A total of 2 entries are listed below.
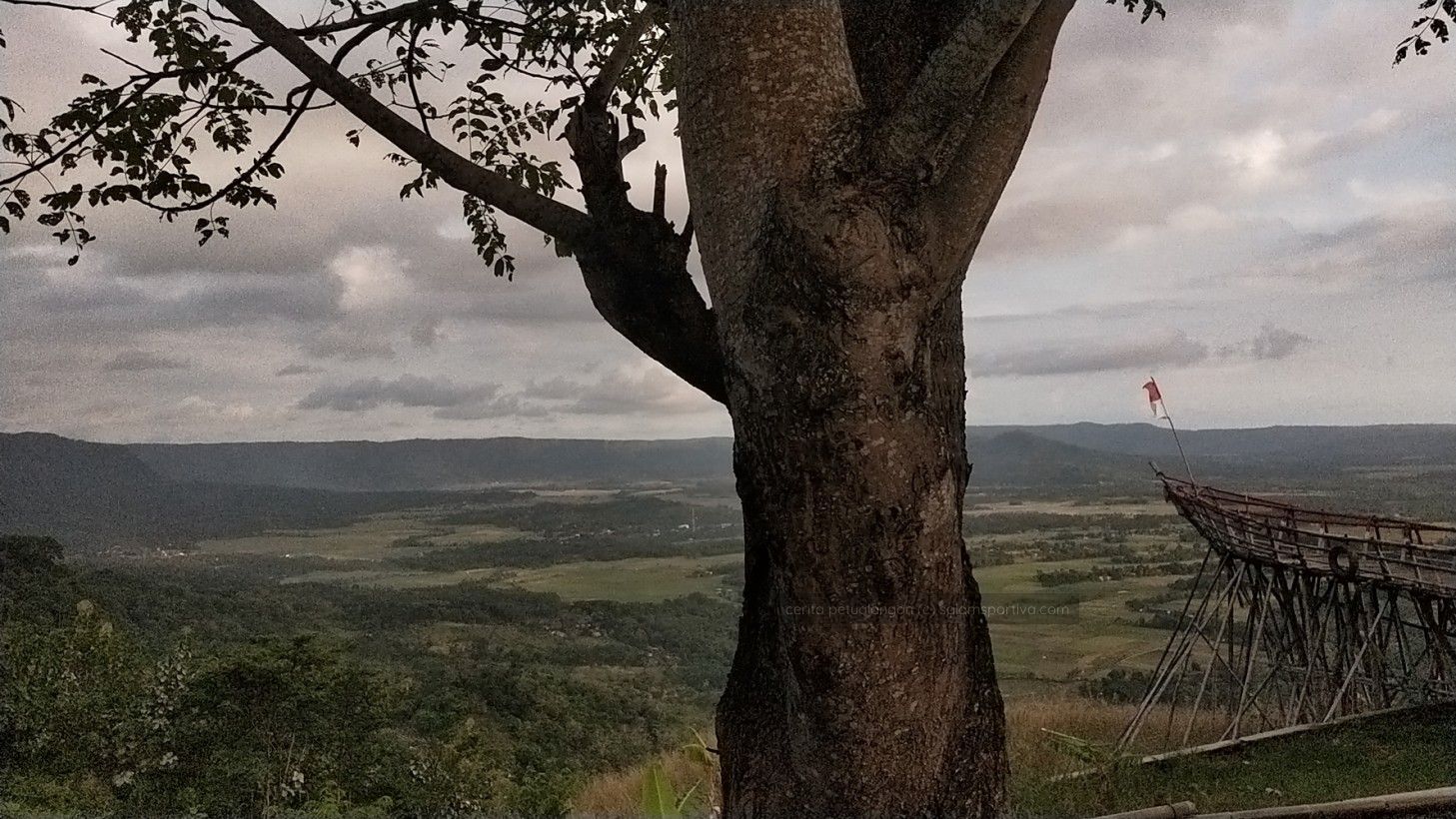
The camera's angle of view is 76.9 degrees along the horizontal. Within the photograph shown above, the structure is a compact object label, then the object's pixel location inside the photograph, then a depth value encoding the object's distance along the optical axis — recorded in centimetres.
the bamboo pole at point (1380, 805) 394
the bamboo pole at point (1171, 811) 404
